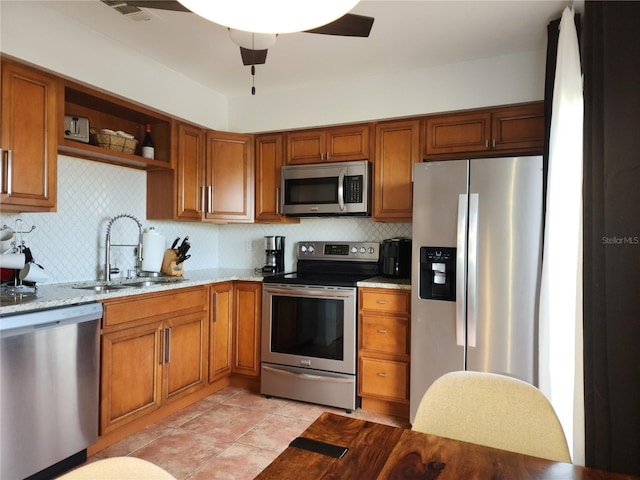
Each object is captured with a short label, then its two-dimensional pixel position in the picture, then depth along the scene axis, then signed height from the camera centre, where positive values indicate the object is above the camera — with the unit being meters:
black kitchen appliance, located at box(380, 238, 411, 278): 3.16 -0.15
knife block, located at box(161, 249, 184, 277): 3.24 -0.22
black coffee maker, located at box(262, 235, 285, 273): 3.69 -0.15
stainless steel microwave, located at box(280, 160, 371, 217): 3.17 +0.39
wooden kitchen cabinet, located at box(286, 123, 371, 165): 3.24 +0.77
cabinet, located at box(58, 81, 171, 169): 2.55 +0.84
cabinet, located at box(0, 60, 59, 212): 2.10 +0.52
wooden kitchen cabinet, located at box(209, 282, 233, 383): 3.14 -0.73
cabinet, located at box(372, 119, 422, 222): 3.05 +0.54
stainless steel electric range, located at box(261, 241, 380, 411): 2.93 -0.76
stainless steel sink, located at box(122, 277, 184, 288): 2.76 -0.32
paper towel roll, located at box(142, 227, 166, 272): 3.15 -0.10
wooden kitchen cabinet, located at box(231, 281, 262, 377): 3.27 -0.73
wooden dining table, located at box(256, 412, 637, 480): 0.85 -0.49
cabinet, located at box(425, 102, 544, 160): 2.75 +0.76
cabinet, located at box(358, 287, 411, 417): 2.82 -0.77
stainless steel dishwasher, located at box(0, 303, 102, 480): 1.84 -0.74
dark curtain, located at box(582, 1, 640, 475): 1.34 +0.02
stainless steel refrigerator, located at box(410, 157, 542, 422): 2.34 -0.17
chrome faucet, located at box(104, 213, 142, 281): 2.87 -0.10
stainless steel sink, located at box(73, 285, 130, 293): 2.41 -0.32
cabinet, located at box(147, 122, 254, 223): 3.22 +0.47
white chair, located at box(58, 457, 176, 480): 0.79 -0.46
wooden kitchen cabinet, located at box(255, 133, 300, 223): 3.53 +0.53
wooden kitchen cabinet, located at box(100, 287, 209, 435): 2.33 -0.74
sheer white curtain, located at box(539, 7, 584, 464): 1.95 +0.07
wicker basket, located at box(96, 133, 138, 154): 2.75 +0.65
